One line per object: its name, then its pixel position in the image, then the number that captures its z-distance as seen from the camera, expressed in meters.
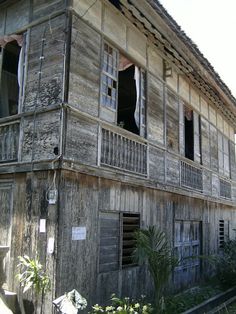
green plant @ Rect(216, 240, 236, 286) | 11.30
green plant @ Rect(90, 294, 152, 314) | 5.52
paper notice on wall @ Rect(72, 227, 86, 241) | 6.49
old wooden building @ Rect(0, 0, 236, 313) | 6.50
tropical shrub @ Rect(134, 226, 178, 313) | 7.29
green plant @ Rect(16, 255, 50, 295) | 5.88
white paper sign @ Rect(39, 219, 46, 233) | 6.35
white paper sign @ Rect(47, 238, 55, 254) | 6.16
